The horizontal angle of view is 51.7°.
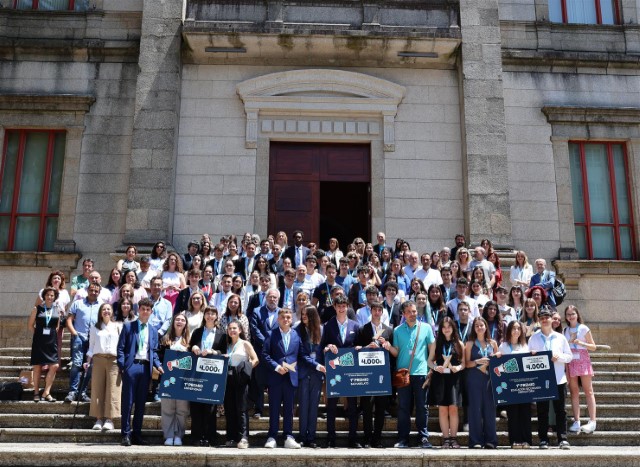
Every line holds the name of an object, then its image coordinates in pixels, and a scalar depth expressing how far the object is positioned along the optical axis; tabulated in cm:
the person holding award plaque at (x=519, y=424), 878
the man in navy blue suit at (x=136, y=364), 876
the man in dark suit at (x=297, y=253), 1262
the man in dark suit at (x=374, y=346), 883
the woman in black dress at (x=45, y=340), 1006
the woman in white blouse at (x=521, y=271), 1244
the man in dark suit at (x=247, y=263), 1195
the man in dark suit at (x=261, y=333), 927
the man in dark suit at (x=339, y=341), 881
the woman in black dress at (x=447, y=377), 888
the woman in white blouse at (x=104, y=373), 920
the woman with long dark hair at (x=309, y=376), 878
